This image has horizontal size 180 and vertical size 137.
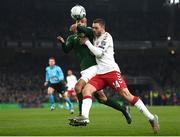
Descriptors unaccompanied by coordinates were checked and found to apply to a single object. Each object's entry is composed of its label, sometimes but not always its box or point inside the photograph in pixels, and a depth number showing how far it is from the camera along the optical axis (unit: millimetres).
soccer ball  11250
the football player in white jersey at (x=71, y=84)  32969
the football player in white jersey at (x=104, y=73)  10680
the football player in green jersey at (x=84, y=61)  11266
